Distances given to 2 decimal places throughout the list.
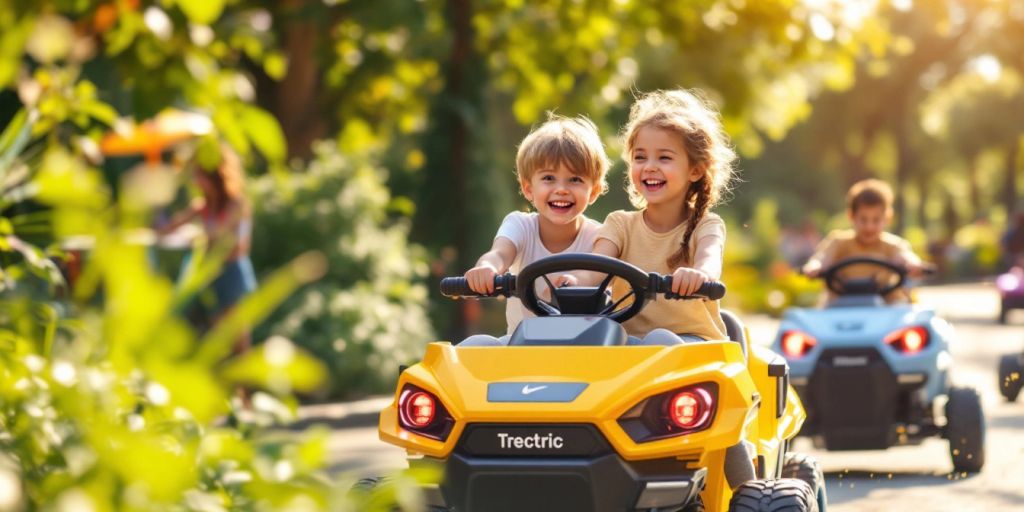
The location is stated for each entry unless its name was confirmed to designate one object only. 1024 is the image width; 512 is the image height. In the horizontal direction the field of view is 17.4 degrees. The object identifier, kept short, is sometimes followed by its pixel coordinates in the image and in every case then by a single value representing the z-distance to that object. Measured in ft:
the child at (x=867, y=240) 60.55
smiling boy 36.84
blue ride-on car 54.16
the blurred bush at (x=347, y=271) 84.08
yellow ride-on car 28.96
